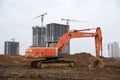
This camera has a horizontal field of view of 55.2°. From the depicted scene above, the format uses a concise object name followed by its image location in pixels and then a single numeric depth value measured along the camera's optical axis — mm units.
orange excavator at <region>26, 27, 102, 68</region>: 10669
